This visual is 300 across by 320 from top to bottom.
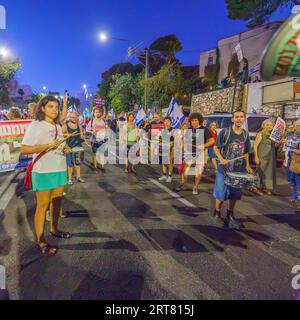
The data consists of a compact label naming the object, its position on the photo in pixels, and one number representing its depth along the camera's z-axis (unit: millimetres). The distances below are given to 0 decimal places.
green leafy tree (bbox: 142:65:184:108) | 25552
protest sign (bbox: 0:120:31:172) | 5270
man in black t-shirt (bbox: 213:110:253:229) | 4172
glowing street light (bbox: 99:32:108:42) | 18275
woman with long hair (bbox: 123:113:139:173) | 8773
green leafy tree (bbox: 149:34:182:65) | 33562
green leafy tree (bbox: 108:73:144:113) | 32784
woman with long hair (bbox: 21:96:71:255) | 3199
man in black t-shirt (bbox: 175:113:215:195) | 5793
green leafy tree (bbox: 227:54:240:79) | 24672
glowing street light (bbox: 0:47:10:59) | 25531
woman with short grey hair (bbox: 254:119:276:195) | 6477
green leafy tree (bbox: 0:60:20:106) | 27859
